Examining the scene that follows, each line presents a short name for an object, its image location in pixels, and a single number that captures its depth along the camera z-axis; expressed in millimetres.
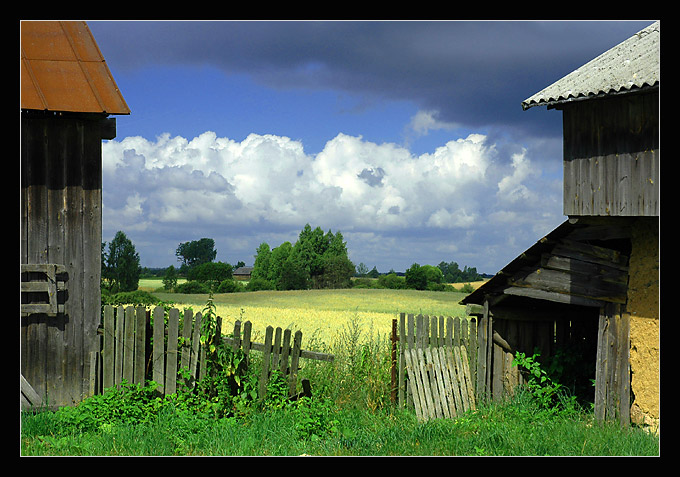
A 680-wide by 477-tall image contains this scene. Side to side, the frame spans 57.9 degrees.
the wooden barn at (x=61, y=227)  10469
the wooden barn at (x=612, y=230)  9367
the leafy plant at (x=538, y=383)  11430
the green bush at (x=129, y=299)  23667
